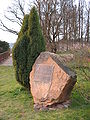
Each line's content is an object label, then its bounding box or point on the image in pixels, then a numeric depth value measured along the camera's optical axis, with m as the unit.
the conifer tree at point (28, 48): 3.55
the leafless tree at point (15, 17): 11.27
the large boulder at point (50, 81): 3.01
